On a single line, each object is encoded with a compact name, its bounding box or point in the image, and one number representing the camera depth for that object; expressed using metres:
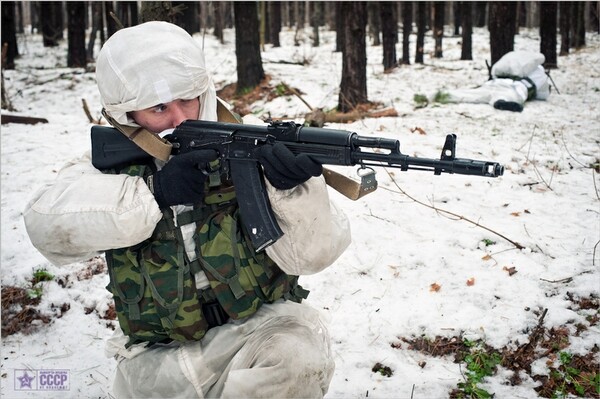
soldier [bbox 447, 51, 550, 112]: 8.86
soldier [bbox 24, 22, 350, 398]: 2.16
